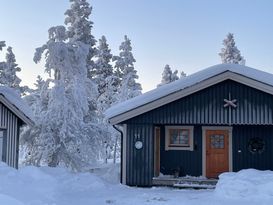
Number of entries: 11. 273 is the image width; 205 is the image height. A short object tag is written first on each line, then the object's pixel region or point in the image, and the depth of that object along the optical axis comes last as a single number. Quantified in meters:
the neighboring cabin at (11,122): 18.09
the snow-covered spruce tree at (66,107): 21.62
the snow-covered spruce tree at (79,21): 34.34
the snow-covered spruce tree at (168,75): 58.75
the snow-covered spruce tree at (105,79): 35.94
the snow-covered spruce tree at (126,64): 41.44
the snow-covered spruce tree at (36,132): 21.81
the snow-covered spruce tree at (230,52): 46.38
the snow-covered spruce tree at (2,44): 23.70
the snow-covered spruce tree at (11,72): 42.16
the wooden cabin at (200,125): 16.78
